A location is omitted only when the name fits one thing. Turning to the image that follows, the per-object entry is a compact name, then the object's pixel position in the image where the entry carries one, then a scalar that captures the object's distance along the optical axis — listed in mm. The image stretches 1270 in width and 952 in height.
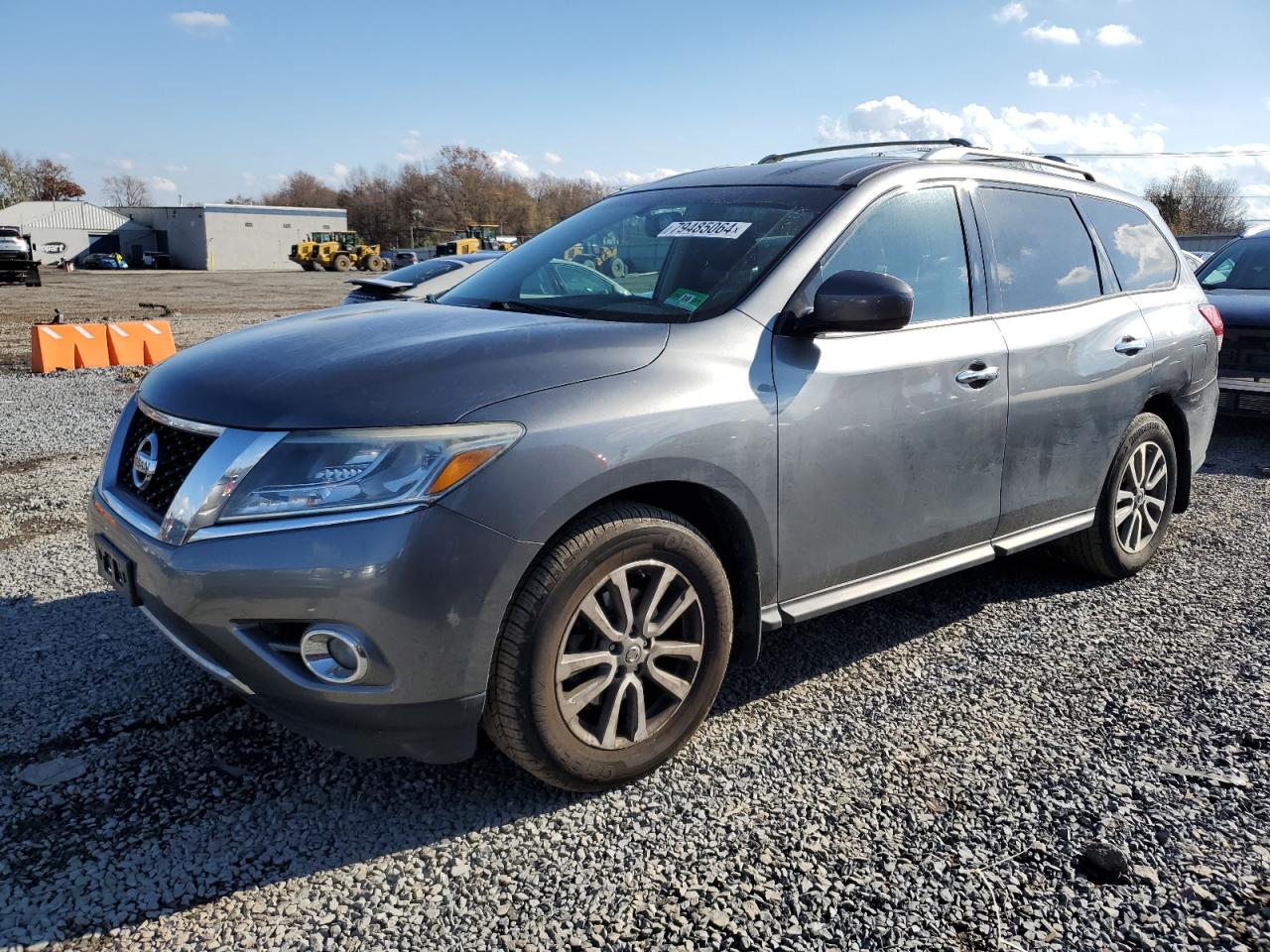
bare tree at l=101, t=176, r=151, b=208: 136875
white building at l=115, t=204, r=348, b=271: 74562
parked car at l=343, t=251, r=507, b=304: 10469
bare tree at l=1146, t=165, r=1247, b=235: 70375
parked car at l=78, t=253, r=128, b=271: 67875
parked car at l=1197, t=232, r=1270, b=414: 7660
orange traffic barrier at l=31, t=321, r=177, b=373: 11586
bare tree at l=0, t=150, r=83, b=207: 95438
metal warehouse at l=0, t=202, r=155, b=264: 79688
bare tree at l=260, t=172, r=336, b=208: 131125
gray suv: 2336
